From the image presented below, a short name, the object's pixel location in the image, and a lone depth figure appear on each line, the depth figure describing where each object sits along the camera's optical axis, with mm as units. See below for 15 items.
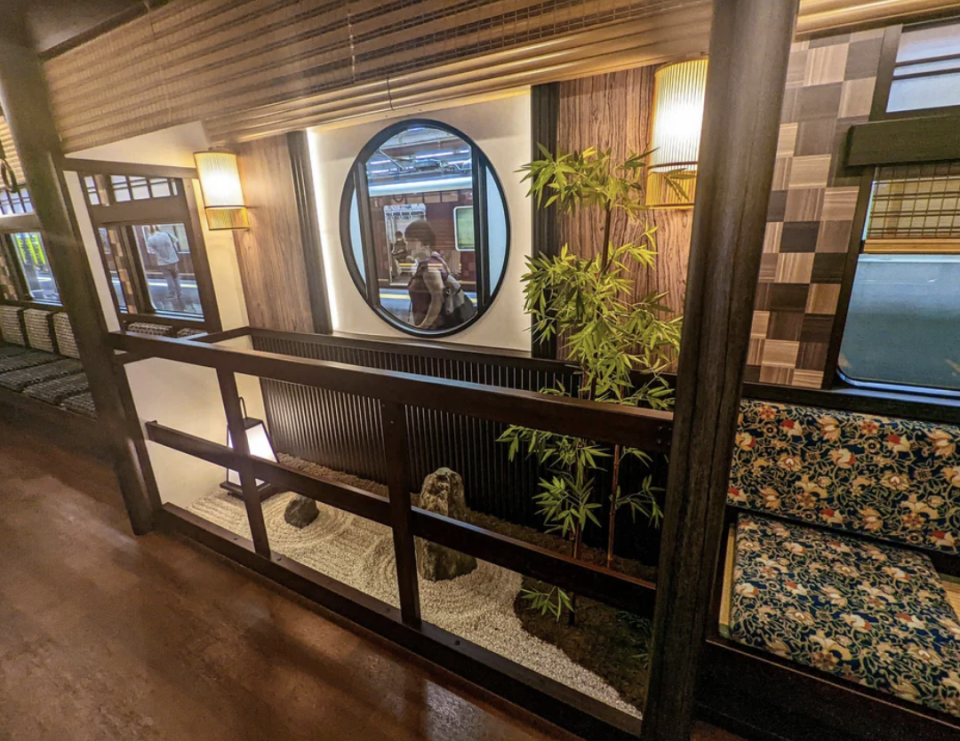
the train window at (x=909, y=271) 1587
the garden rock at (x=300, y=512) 2951
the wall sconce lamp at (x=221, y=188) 2906
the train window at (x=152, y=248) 3068
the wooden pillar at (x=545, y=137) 2080
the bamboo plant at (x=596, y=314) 1571
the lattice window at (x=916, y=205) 1561
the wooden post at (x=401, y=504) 1453
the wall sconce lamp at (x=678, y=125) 1564
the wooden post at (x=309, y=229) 2883
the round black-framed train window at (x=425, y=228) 2568
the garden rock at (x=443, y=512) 2465
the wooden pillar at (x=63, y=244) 1911
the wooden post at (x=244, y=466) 1845
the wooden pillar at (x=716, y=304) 740
